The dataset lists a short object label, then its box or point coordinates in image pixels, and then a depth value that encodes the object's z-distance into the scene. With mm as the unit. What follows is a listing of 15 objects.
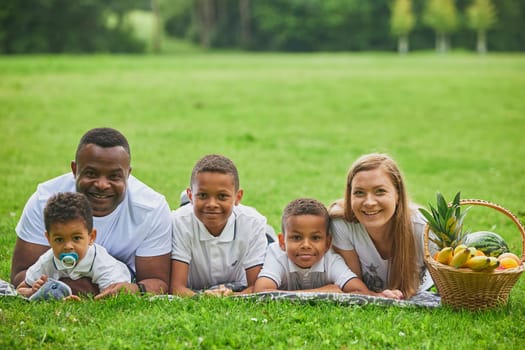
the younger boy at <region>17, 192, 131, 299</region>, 5359
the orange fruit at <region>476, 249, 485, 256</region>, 5441
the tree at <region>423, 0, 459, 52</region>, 69750
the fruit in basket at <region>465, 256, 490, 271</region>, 5191
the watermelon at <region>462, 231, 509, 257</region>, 5719
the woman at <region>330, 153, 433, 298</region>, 5934
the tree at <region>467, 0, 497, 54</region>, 70312
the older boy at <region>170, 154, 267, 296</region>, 5867
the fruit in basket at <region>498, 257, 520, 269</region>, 5488
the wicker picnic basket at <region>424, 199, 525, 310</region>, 5273
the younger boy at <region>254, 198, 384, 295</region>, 6004
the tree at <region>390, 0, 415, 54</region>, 69250
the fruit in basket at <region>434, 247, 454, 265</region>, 5445
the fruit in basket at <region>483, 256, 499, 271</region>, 5184
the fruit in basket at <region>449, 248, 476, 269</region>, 5242
